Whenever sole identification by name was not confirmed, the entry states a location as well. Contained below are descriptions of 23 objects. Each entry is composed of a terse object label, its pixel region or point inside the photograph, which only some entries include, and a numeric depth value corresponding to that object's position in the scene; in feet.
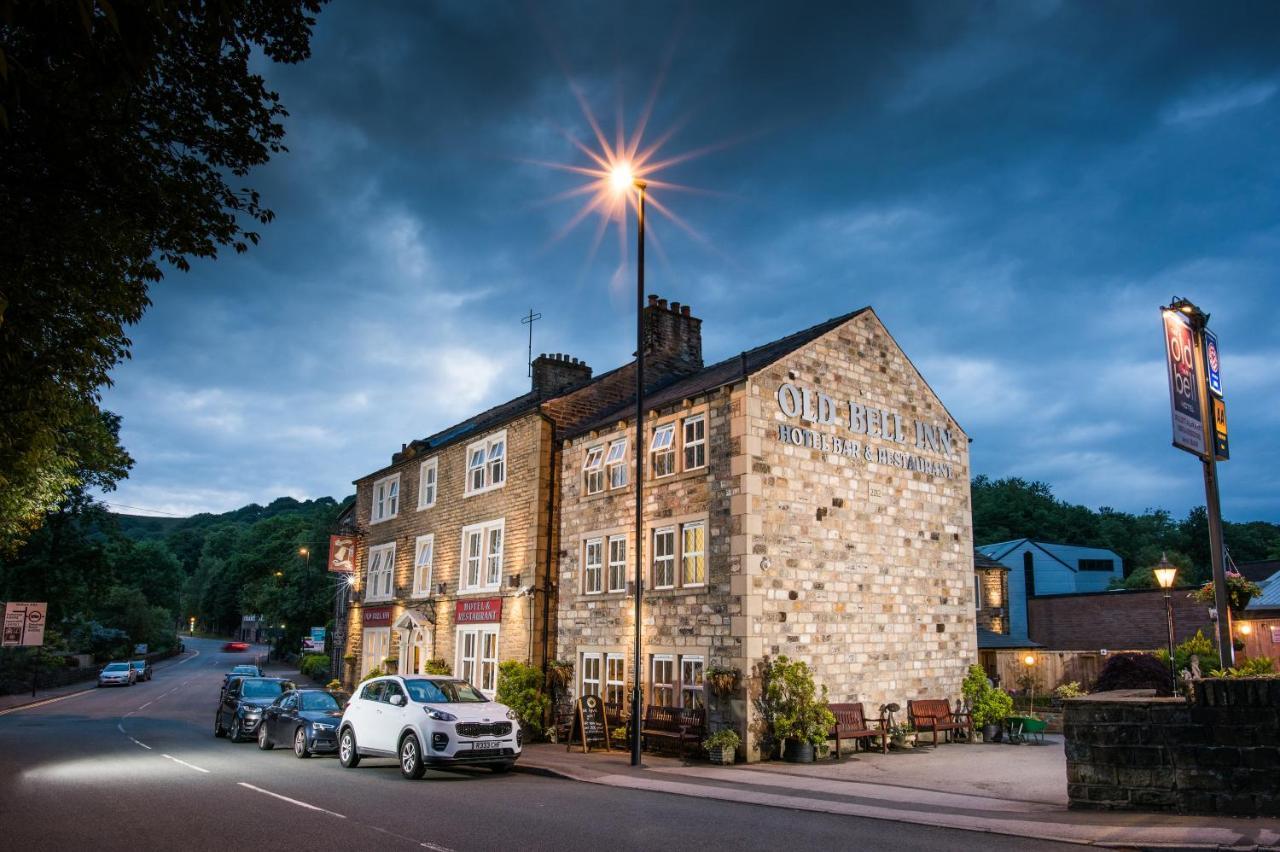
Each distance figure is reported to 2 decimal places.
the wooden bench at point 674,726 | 56.90
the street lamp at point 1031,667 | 101.09
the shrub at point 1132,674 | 77.61
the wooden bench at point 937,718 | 63.62
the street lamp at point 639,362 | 52.85
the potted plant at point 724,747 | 53.98
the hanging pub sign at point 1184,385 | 35.88
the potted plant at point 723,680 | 55.57
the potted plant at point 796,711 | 55.16
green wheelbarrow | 68.54
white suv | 46.75
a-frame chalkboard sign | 61.52
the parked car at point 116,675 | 165.37
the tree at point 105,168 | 28.40
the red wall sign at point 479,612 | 79.41
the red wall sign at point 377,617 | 101.45
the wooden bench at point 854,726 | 58.29
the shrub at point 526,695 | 70.33
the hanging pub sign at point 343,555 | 111.96
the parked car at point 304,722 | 59.31
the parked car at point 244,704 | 71.15
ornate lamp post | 64.34
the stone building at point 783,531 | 59.00
